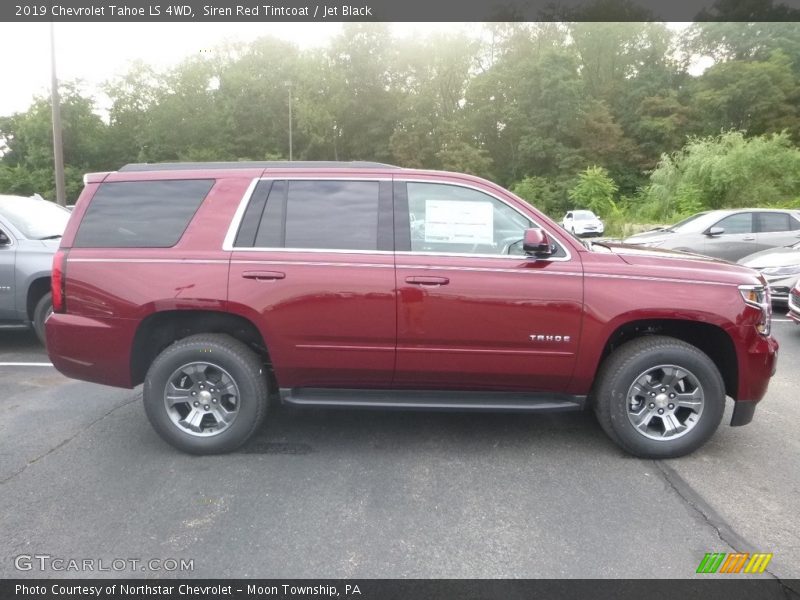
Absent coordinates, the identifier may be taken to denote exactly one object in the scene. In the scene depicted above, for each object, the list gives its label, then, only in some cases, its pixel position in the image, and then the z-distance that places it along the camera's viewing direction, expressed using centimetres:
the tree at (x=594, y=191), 4009
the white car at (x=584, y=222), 2834
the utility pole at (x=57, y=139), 1427
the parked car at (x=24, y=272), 650
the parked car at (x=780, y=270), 875
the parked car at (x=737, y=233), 1194
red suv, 380
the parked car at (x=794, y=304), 746
